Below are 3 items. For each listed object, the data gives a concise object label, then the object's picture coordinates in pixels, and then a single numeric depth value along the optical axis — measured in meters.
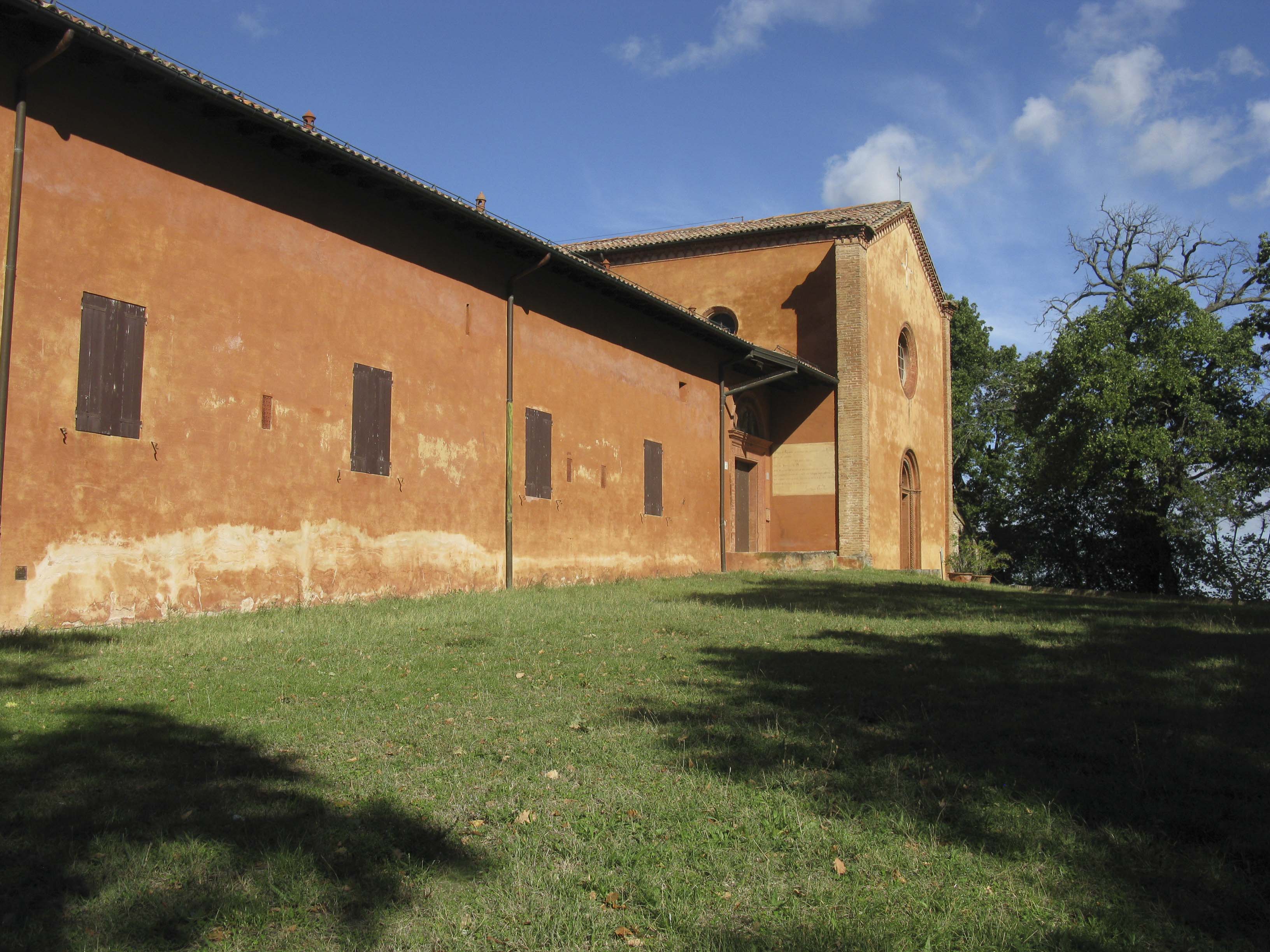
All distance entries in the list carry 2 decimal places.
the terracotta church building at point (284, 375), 8.80
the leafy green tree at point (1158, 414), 25.58
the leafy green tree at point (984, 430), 39.28
